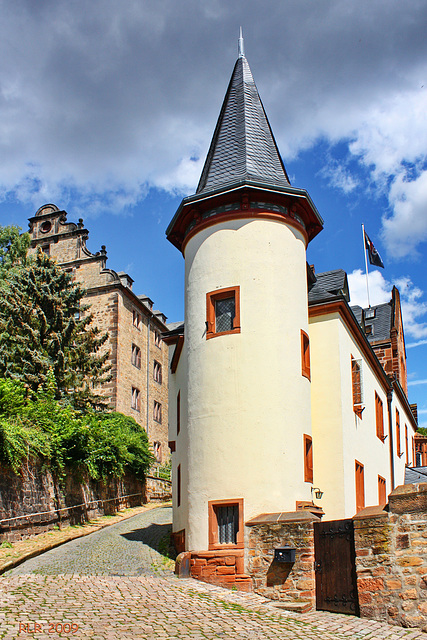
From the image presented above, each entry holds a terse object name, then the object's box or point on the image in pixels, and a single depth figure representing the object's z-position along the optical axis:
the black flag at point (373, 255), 33.94
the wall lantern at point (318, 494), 15.02
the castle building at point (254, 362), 13.55
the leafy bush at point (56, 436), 16.40
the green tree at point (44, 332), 26.53
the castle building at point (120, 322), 36.97
